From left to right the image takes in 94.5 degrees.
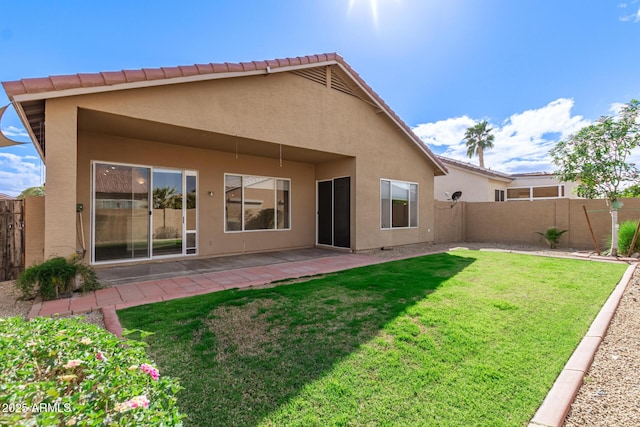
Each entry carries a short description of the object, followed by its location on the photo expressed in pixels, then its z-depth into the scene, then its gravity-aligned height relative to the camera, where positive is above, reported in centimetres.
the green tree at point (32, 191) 1872 +172
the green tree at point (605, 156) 920 +191
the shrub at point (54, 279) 505 -108
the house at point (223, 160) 555 +172
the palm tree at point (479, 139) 3262 +841
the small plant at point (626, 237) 980 -82
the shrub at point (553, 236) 1232 -93
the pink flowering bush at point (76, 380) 118 -77
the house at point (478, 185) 1934 +200
